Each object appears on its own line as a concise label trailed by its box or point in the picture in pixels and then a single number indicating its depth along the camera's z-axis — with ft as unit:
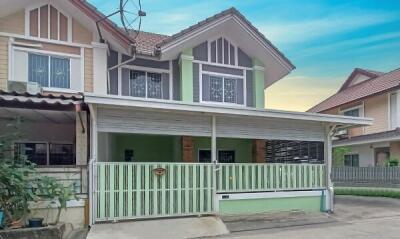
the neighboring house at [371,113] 71.88
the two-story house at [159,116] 32.96
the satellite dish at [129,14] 40.04
